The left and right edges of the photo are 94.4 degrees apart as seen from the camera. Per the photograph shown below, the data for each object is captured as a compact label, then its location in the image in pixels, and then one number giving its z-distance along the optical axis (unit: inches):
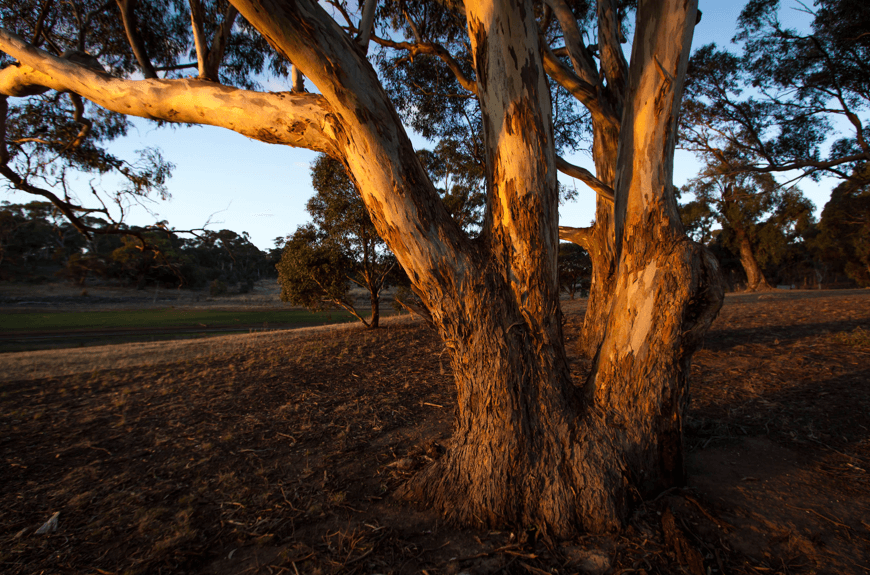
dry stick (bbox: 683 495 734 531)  80.7
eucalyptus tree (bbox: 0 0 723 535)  86.5
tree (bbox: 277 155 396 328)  341.4
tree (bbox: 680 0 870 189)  387.9
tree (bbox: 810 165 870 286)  827.4
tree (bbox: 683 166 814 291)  815.7
